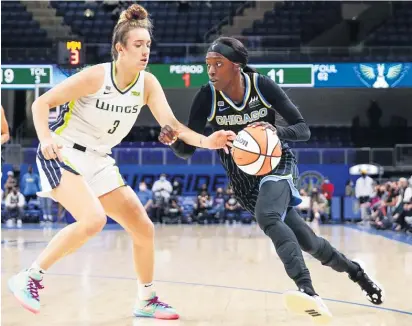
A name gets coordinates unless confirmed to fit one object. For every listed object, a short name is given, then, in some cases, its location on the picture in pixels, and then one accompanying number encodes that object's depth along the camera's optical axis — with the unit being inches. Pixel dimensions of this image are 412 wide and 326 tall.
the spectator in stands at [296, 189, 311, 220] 701.8
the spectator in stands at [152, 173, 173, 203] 703.7
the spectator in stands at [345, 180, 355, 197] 744.3
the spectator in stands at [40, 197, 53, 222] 703.1
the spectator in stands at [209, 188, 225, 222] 719.1
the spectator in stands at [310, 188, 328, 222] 703.1
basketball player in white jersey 158.2
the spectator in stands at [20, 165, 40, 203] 702.9
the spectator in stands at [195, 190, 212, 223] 709.9
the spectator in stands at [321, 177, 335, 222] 720.3
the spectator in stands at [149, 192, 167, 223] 705.0
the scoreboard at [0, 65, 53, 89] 756.0
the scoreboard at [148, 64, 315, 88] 758.5
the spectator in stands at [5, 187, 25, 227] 683.4
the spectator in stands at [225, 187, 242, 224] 717.9
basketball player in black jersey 159.2
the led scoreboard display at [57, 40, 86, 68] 678.5
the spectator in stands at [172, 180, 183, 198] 726.3
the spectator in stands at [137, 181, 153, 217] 706.2
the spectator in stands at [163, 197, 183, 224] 706.8
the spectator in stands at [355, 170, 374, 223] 695.1
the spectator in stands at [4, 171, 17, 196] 686.5
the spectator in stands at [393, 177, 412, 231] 536.8
